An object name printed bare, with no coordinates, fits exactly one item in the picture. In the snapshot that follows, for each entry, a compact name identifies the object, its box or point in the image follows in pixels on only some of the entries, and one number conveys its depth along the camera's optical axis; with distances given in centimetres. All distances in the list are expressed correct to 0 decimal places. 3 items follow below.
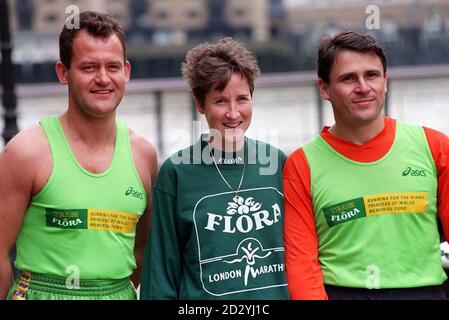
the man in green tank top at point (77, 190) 560
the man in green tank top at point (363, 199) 567
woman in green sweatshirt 557
